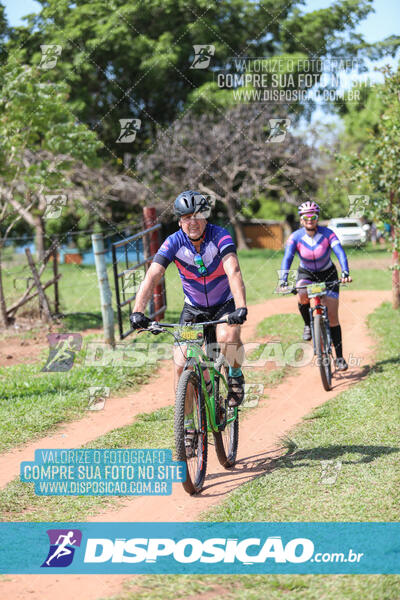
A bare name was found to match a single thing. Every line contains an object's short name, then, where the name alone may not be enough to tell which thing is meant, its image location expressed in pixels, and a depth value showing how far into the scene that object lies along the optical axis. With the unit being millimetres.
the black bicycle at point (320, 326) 8312
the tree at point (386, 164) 12422
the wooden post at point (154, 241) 12477
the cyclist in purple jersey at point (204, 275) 5492
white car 32625
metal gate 11203
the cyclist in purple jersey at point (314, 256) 8797
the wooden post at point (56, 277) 12688
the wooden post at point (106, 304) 10273
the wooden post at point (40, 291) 12432
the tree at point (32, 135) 11859
